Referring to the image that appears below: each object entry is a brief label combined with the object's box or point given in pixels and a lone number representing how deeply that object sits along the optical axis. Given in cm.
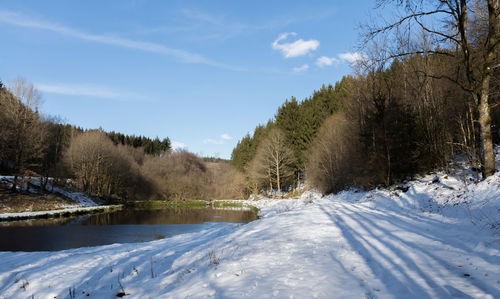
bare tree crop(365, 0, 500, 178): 830
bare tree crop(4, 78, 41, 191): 2989
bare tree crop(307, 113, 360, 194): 2427
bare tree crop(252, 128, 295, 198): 4134
